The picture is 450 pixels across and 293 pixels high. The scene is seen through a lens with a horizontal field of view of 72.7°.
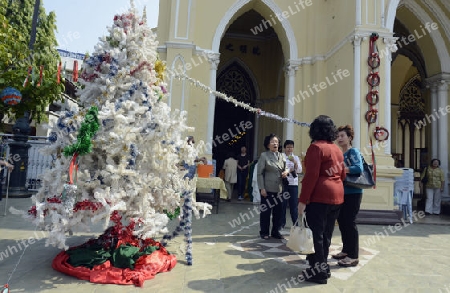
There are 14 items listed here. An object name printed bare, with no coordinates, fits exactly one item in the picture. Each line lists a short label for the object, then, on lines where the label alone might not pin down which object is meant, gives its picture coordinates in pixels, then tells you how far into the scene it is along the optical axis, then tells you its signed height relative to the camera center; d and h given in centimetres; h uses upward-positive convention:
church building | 735 +330
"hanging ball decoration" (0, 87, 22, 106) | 692 +136
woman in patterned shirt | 878 -25
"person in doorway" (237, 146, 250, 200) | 991 -5
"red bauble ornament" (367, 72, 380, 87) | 728 +225
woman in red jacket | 306 -16
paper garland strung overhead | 632 +147
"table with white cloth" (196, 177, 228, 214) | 664 -62
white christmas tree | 291 +11
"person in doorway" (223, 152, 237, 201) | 953 -18
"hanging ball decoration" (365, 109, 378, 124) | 720 +138
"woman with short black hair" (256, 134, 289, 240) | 474 -21
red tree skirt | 292 -109
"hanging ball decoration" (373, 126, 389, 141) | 719 +98
